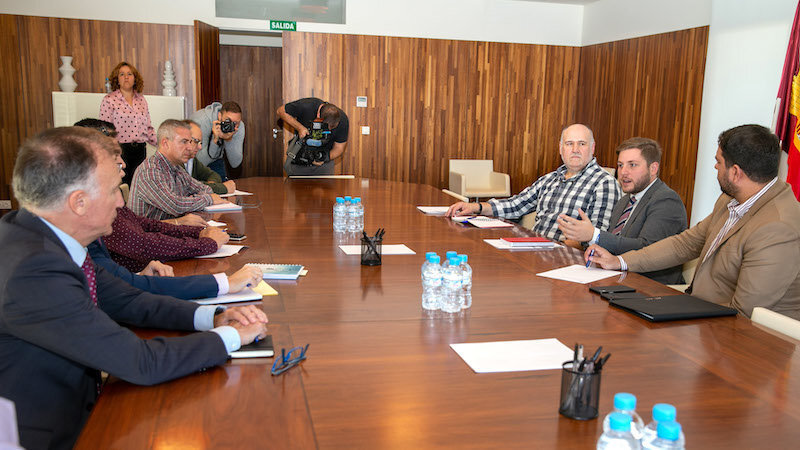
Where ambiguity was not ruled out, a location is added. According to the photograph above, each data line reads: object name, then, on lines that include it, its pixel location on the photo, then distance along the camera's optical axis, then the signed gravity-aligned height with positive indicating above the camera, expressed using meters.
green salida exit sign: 7.88 +1.22
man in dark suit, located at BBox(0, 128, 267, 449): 1.38 -0.43
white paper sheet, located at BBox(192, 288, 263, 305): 2.08 -0.58
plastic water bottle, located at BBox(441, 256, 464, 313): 2.02 -0.51
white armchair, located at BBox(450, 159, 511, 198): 7.86 -0.66
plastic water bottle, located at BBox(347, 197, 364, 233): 3.50 -0.50
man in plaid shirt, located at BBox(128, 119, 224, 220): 3.75 -0.37
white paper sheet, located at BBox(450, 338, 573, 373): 1.61 -0.60
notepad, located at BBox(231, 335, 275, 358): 1.62 -0.59
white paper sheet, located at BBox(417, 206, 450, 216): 4.12 -0.55
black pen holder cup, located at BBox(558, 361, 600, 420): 1.31 -0.55
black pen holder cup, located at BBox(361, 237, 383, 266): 2.65 -0.54
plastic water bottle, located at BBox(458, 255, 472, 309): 2.09 -0.52
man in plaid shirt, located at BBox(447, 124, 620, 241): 3.91 -0.38
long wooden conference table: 1.26 -0.60
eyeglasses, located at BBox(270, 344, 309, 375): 1.54 -0.59
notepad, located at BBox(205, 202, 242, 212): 4.09 -0.56
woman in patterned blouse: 6.53 +0.06
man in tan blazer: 2.34 -0.43
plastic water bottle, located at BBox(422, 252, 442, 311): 2.08 -0.51
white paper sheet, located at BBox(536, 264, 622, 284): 2.52 -0.59
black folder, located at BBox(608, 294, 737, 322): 2.02 -0.58
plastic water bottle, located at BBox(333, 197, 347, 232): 3.43 -0.51
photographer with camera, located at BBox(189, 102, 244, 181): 5.76 -0.05
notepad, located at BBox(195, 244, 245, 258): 2.79 -0.58
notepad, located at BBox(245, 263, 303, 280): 2.38 -0.57
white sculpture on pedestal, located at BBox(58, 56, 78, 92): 7.14 +0.46
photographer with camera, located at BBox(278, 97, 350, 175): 6.06 -0.11
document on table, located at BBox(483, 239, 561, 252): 3.10 -0.58
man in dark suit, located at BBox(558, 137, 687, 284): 3.25 -0.43
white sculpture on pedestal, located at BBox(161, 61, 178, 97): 7.46 +0.45
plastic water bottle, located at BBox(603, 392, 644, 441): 1.06 -0.46
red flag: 5.16 +0.22
